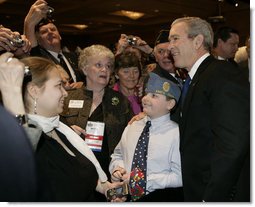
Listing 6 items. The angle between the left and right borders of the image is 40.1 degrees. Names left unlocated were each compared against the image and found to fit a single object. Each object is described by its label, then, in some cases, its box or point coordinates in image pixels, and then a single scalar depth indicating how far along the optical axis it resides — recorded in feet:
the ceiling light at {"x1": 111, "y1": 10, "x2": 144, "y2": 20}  30.12
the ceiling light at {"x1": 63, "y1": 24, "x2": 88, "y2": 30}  37.35
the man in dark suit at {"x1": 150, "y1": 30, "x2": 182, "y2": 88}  9.20
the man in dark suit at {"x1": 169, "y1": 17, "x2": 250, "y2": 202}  5.03
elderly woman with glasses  7.56
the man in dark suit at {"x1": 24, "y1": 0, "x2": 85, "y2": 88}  10.32
